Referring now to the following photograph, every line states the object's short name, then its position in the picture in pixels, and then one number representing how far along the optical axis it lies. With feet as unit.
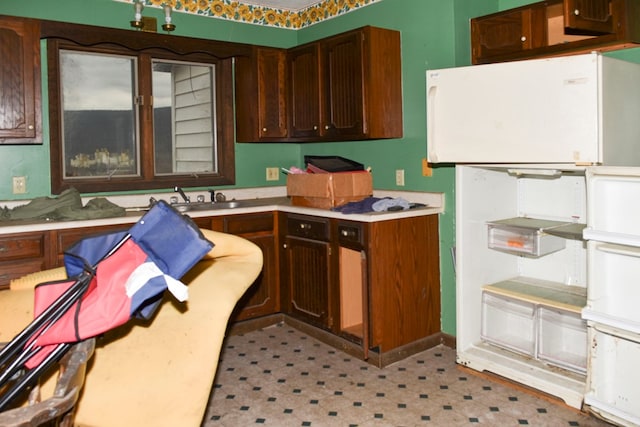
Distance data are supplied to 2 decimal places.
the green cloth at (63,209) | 10.94
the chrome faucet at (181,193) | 13.48
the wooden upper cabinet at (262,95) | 14.08
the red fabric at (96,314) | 4.09
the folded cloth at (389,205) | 11.44
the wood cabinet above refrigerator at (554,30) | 8.68
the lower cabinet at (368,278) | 11.04
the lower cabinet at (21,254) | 10.20
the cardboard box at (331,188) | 12.20
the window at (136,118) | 12.67
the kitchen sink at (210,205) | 13.25
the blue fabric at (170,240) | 4.16
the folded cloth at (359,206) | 11.48
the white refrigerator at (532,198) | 8.45
